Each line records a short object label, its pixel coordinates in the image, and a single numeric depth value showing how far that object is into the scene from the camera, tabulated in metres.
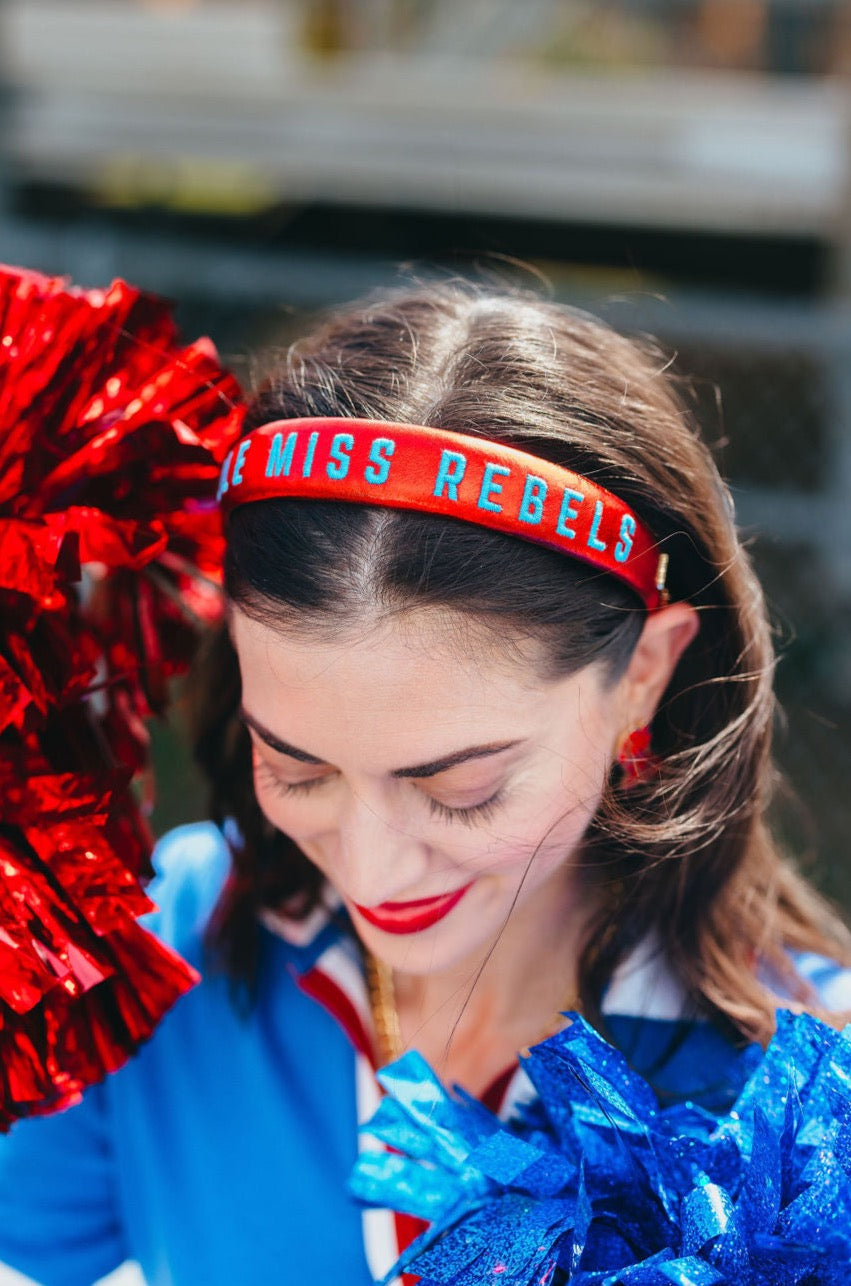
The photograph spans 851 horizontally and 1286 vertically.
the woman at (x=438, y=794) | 0.88
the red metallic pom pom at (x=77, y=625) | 0.91
